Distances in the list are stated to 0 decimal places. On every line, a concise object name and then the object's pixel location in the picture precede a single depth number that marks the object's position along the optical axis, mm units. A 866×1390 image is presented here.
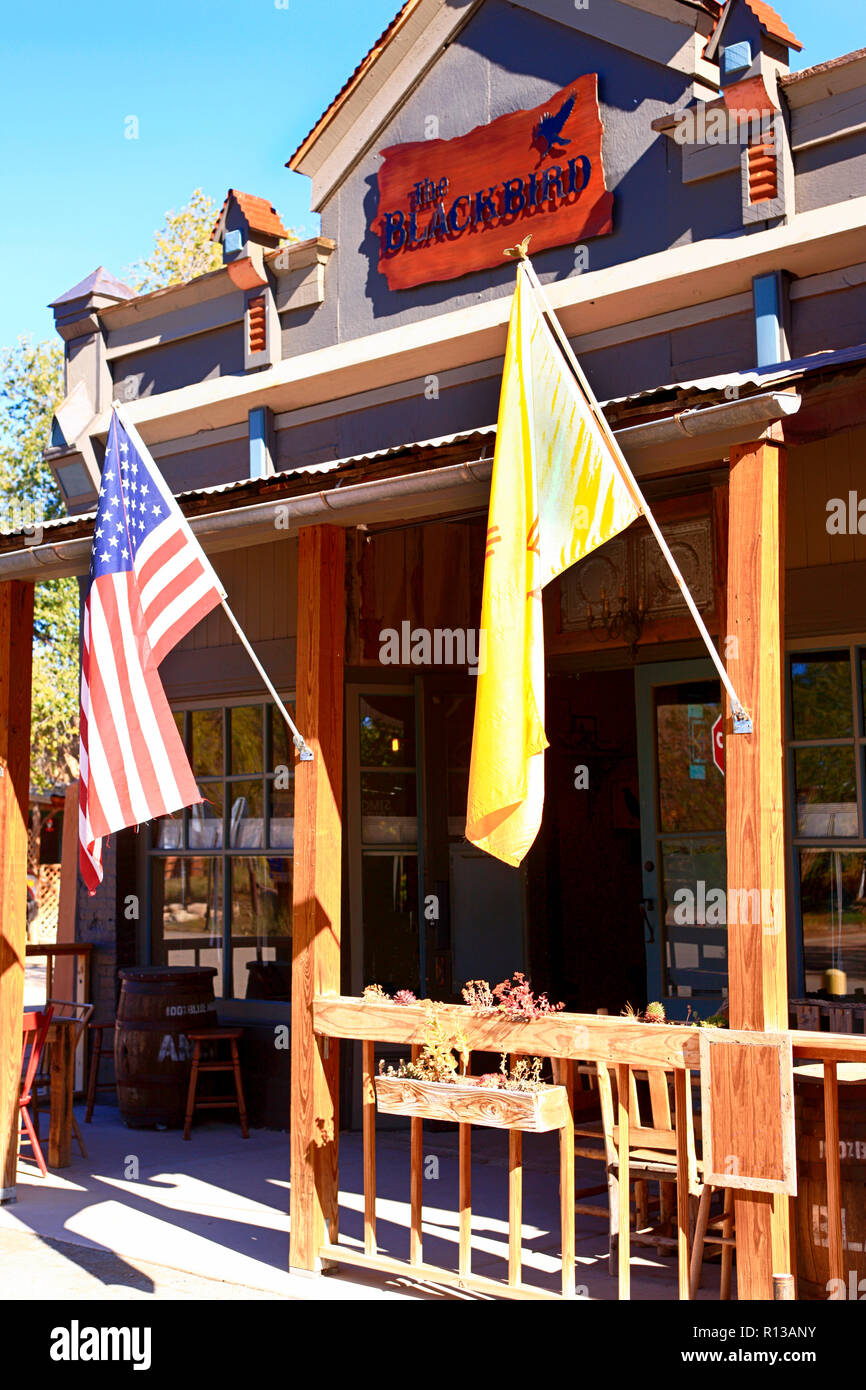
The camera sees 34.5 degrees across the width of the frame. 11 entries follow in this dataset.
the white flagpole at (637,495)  4355
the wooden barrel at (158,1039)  8922
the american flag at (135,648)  5672
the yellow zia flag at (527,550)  4754
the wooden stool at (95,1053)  9641
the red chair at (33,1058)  7711
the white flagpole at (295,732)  5918
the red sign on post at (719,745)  7321
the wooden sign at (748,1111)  4328
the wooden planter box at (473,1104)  4906
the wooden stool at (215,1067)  8734
